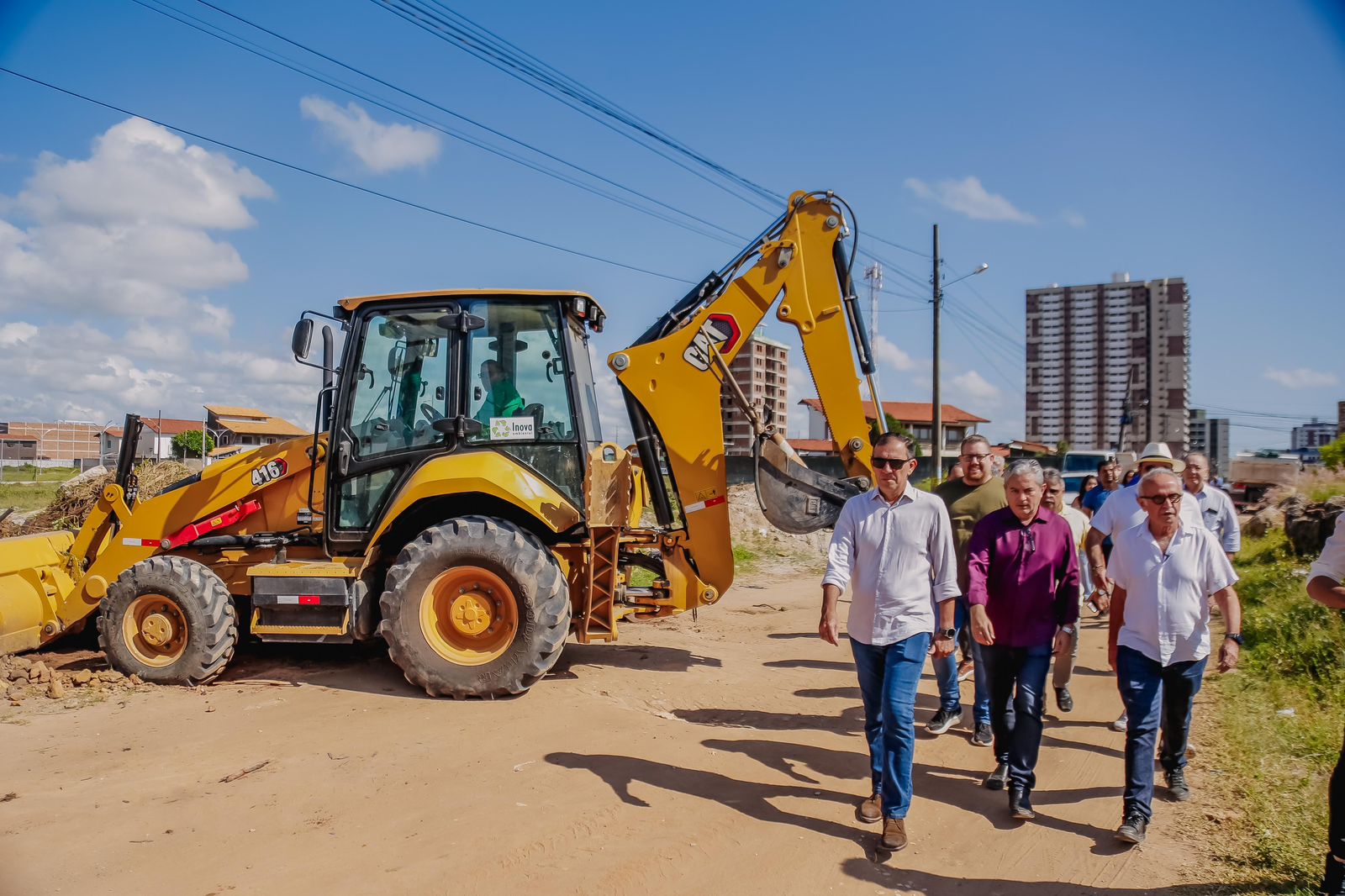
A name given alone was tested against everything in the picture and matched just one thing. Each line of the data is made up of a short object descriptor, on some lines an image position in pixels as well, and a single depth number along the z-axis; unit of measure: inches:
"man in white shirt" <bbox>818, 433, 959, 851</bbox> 155.3
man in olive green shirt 217.3
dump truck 833.5
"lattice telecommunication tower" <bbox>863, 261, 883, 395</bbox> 1112.2
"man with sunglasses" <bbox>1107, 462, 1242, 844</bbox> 163.8
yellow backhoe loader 250.2
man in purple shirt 170.4
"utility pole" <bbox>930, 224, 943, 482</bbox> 879.7
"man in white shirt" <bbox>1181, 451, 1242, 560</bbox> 259.4
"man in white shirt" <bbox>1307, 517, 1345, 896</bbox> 132.2
